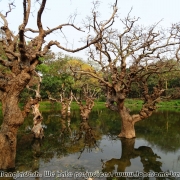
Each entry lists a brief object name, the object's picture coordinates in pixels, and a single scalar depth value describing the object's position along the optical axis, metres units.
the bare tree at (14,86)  9.21
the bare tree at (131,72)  15.75
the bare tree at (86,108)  26.73
